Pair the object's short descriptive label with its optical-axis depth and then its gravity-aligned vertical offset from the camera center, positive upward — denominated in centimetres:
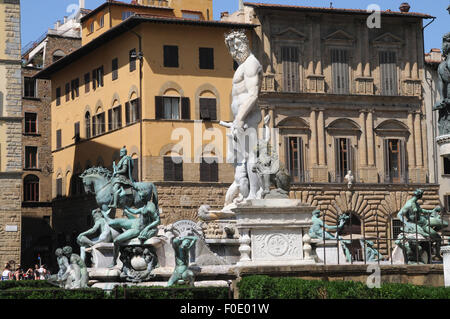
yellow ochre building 5219 +641
